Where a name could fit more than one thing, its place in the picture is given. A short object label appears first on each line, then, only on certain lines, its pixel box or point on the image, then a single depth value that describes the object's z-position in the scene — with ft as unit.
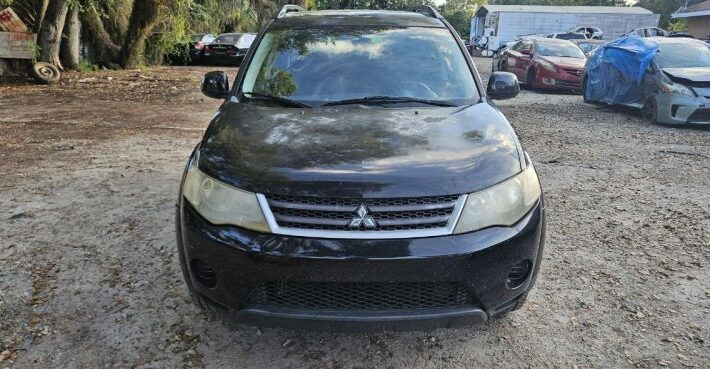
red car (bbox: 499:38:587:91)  46.06
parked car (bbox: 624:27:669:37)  75.70
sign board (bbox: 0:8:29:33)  38.91
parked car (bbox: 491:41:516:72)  61.72
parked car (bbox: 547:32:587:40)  86.74
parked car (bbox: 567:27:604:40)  98.48
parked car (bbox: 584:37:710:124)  29.58
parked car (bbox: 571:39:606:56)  62.13
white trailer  118.01
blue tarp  33.76
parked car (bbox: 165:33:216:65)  66.23
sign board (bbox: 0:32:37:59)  38.96
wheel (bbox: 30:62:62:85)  40.37
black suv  7.61
